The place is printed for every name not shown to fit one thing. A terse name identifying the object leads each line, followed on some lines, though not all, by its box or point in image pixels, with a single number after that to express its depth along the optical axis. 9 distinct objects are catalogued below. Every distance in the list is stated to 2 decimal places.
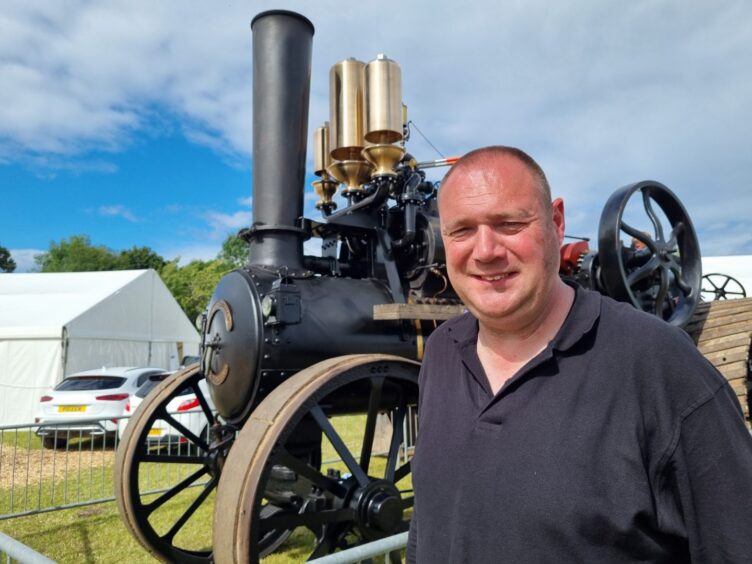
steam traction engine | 2.58
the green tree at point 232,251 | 46.00
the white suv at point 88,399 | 8.50
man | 0.92
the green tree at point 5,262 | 60.09
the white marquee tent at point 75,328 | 11.26
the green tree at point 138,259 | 53.09
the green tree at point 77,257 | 53.34
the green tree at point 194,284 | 38.81
